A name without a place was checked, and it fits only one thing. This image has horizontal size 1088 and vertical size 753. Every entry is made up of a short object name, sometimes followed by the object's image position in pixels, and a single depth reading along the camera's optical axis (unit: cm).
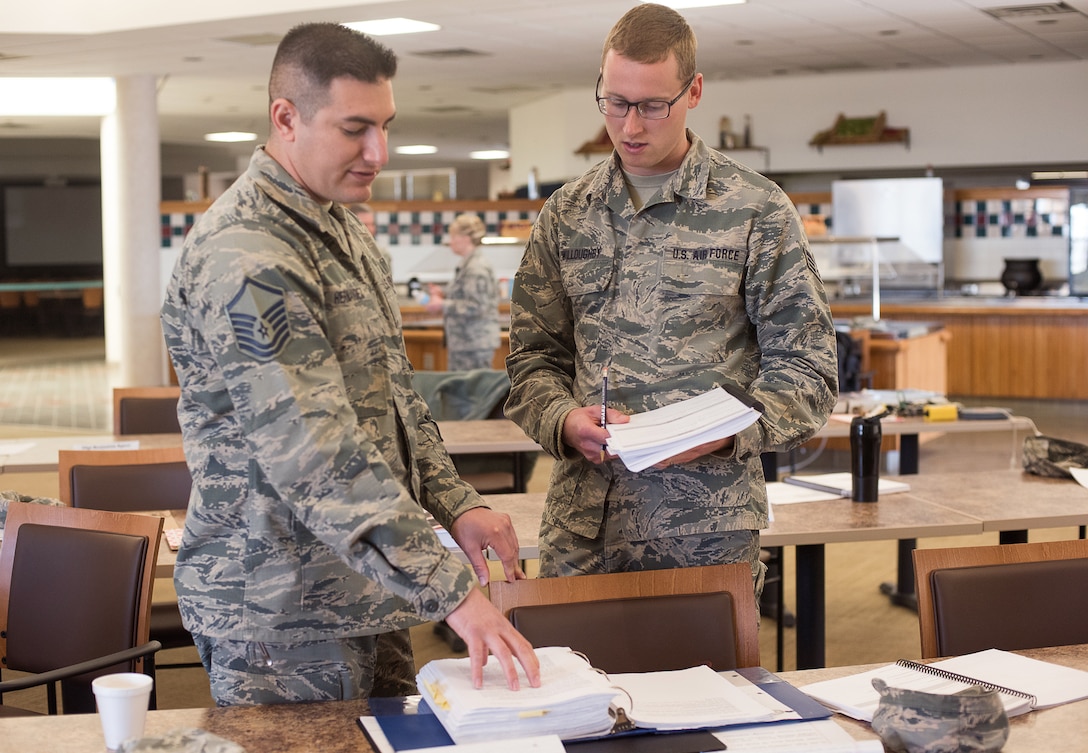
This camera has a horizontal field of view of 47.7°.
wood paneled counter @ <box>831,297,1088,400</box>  1137
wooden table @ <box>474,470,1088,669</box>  312
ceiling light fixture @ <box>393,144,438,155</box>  2199
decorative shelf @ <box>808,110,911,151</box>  1261
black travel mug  345
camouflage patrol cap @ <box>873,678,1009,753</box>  155
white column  1157
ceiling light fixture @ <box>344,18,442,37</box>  959
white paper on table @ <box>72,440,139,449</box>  443
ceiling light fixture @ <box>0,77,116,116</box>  1245
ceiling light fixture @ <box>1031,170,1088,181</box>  1241
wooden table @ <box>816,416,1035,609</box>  498
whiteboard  1252
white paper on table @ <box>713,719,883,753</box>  154
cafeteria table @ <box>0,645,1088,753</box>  160
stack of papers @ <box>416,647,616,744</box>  151
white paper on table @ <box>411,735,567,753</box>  149
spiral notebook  174
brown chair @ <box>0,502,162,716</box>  256
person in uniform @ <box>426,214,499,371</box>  848
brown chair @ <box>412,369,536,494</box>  564
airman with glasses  212
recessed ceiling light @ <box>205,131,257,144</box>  1969
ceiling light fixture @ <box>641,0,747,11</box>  885
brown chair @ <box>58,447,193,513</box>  356
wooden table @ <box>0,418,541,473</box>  432
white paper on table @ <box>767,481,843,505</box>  352
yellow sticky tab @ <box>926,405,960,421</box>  513
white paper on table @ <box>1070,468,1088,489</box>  365
